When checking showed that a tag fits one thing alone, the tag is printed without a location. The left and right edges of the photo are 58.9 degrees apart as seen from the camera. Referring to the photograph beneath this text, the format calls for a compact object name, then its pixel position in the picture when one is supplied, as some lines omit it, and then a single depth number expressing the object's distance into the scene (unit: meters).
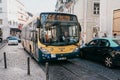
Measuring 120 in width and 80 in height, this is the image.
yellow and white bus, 5.88
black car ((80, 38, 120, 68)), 5.28
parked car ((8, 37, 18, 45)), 18.08
